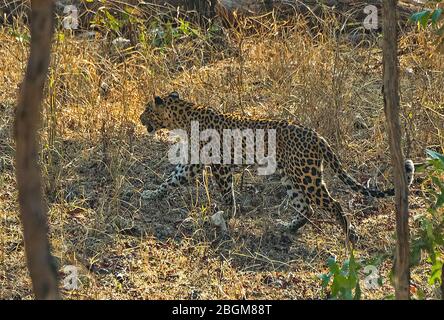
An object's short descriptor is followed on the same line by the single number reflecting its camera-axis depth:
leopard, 13.78
